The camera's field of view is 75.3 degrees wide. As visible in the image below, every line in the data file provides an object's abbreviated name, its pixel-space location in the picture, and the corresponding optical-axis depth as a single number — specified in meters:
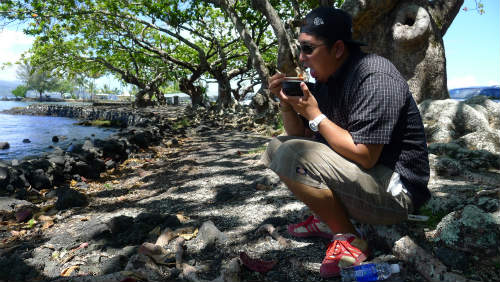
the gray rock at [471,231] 2.03
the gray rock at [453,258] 2.08
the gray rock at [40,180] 5.31
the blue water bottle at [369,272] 2.04
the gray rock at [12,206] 4.02
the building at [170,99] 42.71
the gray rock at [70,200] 4.21
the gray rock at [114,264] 2.44
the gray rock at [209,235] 2.87
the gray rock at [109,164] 6.74
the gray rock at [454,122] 5.80
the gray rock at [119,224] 3.18
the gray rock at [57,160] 5.99
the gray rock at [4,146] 10.62
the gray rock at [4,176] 4.95
